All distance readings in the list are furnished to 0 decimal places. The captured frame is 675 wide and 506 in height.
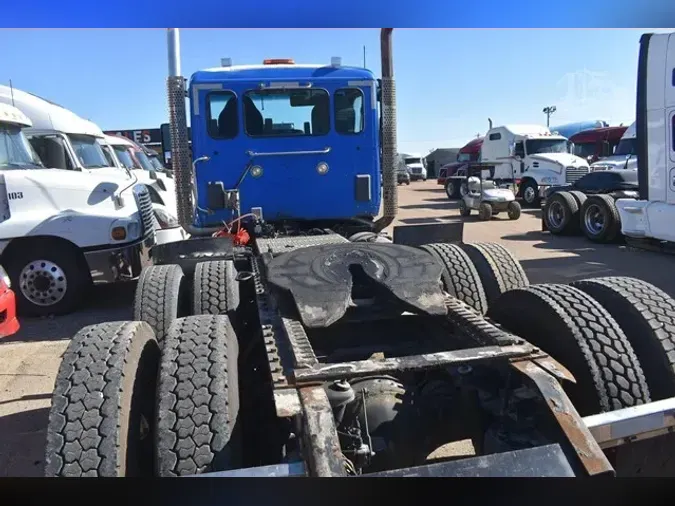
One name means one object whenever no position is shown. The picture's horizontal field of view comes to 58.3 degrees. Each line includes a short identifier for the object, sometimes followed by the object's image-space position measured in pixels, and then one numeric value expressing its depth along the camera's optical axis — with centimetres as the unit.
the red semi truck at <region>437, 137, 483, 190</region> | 3141
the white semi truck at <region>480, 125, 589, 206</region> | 1991
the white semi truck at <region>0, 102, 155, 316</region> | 734
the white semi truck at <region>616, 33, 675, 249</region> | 932
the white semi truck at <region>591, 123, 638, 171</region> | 1742
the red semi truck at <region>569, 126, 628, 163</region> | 2480
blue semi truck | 231
